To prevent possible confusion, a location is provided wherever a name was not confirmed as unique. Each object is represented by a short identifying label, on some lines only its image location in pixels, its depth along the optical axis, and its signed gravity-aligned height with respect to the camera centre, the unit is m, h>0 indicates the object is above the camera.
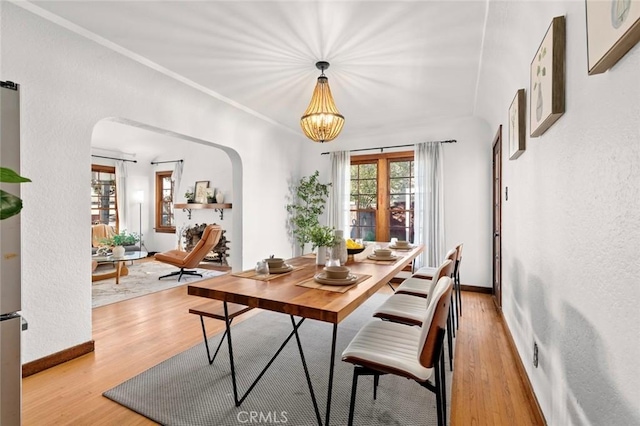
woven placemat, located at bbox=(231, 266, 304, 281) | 2.07 -0.41
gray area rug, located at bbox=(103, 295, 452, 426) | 1.89 -1.15
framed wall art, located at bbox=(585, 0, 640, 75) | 0.81 +0.50
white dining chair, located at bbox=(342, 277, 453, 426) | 1.42 -0.68
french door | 5.43 +0.27
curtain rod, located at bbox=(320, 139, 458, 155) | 5.39 +1.08
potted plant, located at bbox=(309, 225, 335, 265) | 2.44 -0.18
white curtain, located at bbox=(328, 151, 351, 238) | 5.70 +0.39
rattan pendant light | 3.02 +0.87
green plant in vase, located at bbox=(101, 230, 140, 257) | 5.29 -0.51
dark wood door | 3.80 -0.07
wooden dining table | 1.52 -0.42
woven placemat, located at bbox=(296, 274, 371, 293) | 1.80 -0.41
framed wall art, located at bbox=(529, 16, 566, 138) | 1.47 +0.65
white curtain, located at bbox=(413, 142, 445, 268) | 4.99 +0.14
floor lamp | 8.17 +0.39
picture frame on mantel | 7.08 +0.48
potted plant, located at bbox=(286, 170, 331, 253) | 5.78 +0.15
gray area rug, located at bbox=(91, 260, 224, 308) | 4.43 -1.10
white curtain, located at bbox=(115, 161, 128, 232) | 8.04 +0.51
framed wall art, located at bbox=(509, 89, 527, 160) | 2.32 +0.64
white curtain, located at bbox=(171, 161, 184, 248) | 7.55 +0.81
